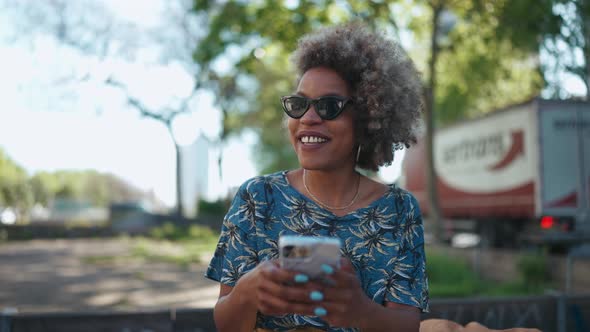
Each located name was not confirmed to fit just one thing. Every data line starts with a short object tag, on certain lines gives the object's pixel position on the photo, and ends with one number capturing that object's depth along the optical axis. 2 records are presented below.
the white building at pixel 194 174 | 64.24
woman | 2.27
